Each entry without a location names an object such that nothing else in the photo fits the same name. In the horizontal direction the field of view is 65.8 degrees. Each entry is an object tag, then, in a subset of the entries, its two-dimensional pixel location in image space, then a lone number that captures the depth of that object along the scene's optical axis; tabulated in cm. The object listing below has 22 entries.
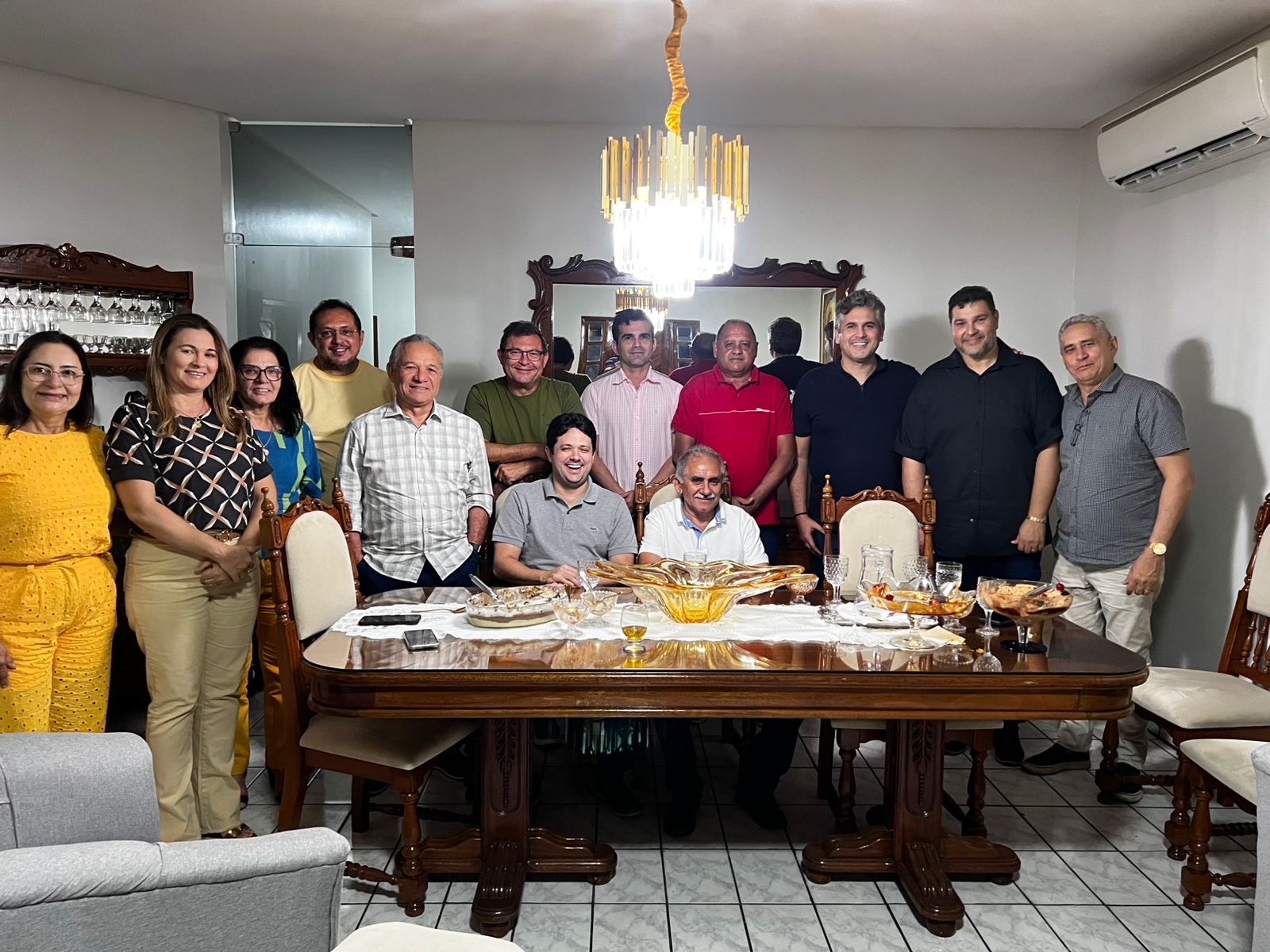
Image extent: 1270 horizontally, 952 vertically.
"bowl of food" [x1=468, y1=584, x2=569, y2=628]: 247
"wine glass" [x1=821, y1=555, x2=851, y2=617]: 263
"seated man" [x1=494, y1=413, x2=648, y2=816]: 317
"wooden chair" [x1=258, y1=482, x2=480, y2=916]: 243
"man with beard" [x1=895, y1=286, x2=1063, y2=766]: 357
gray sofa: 121
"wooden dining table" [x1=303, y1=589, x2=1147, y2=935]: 215
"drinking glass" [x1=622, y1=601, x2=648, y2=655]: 230
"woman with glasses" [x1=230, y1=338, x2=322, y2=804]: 321
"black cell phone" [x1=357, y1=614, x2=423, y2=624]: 252
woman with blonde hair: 265
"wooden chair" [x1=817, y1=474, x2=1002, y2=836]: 319
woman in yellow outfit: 250
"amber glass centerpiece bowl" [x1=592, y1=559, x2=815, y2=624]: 250
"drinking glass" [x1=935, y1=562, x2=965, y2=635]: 247
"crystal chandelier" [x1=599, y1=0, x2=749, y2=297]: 282
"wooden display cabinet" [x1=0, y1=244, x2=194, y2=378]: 391
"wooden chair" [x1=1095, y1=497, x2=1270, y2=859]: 270
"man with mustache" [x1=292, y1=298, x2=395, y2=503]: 381
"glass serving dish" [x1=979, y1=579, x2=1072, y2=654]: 238
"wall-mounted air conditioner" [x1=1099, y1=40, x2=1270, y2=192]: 324
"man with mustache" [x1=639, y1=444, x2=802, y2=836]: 294
